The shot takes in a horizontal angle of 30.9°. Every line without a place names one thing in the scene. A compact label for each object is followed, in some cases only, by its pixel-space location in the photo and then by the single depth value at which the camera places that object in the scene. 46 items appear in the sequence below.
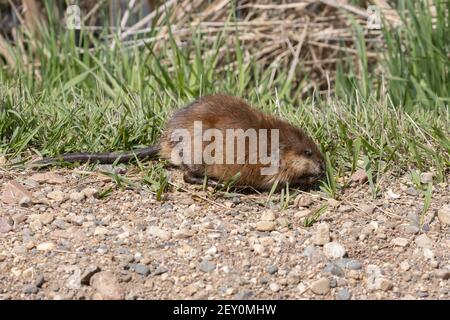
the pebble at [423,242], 3.49
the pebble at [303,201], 3.81
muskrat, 3.90
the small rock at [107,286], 3.12
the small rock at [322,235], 3.48
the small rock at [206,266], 3.28
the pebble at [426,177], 3.97
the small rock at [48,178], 3.92
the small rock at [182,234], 3.49
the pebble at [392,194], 3.87
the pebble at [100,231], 3.51
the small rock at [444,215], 3.65
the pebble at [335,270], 3.29
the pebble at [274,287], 3.21
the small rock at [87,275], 3.18
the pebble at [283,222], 3.62
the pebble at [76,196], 3.77
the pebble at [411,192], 3.89
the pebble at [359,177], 3.99
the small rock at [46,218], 3.58
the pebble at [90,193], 3.80
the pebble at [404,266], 3.36
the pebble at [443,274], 3.29
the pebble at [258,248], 3.41
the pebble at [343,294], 3.19
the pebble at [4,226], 3.52
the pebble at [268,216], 3.65
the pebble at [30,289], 3.15
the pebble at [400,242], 3.51
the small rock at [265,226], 3.57
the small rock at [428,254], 3.41
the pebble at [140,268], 3.25
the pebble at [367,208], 3.75
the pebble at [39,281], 3.18
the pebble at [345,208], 3.76
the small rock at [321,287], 3.20
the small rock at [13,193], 3.72
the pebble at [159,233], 3.49
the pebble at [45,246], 3.39
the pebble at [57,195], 3.76
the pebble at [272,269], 3.29
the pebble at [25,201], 3.69
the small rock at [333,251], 3.41
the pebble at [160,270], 3.25
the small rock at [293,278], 3.26
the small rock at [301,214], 3.70
